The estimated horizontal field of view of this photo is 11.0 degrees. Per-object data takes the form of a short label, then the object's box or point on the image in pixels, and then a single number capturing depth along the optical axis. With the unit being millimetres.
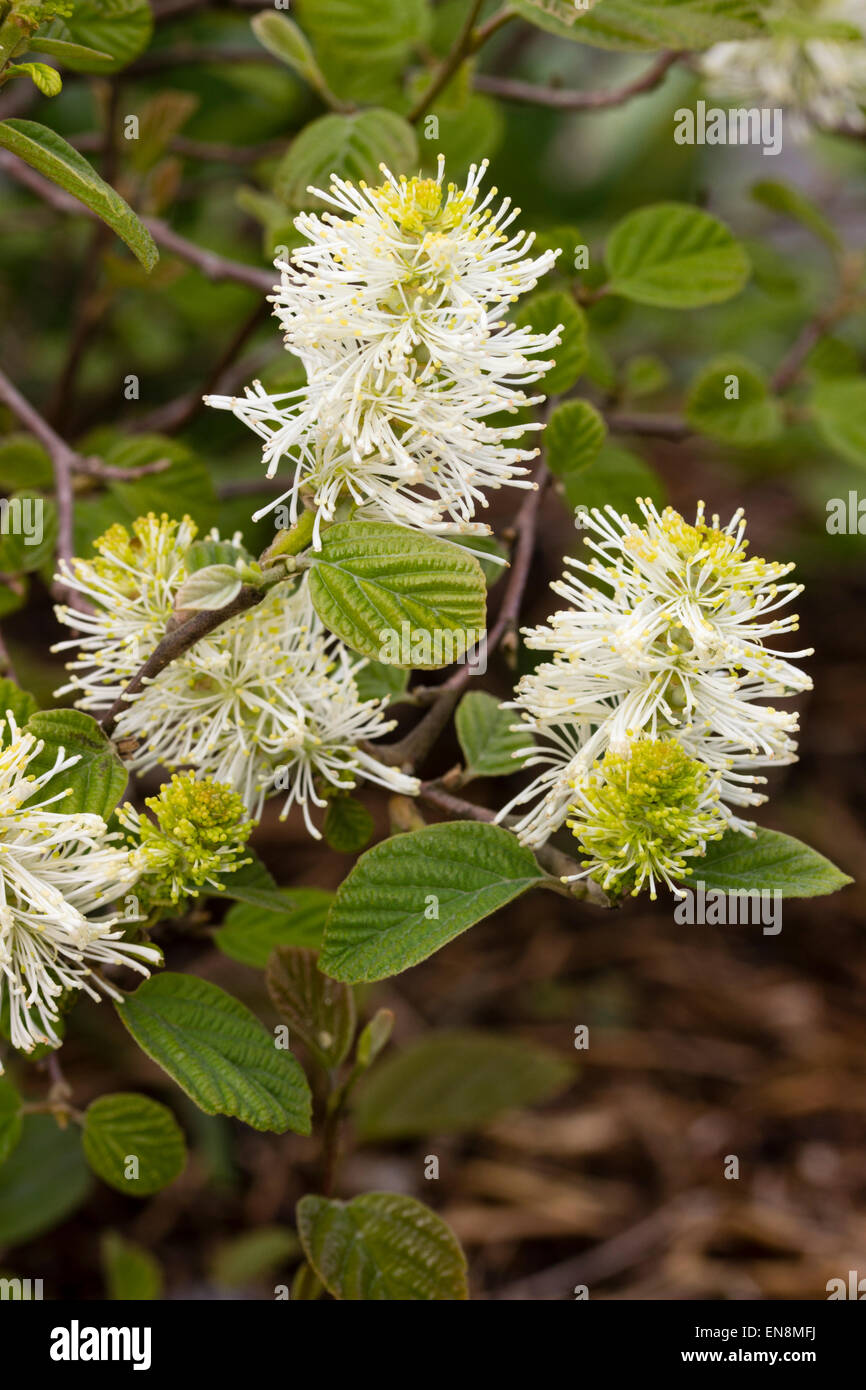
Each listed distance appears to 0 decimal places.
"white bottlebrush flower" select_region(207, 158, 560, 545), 592
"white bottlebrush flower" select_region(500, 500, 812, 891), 596
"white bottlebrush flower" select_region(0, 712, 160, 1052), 587
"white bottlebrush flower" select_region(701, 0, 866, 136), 763
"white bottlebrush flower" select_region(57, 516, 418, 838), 611
